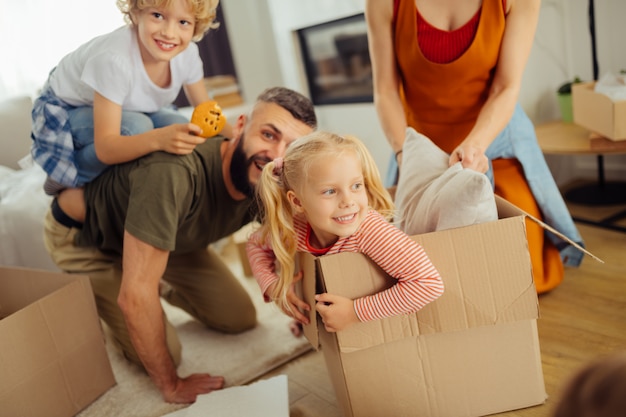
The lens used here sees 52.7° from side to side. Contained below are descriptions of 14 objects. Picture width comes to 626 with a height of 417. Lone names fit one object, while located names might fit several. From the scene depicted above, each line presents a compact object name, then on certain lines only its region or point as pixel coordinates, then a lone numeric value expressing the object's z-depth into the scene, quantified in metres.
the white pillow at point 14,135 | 2.65
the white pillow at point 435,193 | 1.24
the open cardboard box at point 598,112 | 1.95
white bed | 2.30
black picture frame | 3.18
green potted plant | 2.51
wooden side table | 2.04
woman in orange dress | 1.68
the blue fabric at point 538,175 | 1.84
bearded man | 1.50
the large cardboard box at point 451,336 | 1.18
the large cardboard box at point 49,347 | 1.46
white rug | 1.65
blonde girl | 1.16
